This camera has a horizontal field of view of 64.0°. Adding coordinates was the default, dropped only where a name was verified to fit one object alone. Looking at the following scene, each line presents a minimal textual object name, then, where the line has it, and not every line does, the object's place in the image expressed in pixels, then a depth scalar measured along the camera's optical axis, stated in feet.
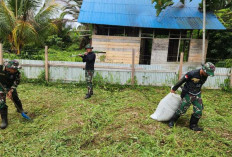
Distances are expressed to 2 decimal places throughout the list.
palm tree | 30.73
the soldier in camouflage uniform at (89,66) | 18.93
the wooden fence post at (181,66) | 23.63
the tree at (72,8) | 64.79
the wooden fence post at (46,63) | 23.10
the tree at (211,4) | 31.85
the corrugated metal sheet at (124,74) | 24.26
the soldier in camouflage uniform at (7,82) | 12.85
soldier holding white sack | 12.48
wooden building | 34.71
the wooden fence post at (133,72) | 23.69
